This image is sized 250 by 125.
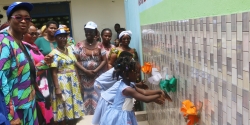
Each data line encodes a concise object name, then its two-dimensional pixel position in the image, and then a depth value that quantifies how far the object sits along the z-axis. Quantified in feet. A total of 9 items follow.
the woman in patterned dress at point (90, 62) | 14.07
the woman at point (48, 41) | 14.86
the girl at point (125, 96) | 8.32
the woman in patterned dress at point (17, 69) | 6.80
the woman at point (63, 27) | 13.39
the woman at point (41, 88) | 9.59
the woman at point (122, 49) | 13.67
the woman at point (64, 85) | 12.81
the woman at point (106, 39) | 15.55
